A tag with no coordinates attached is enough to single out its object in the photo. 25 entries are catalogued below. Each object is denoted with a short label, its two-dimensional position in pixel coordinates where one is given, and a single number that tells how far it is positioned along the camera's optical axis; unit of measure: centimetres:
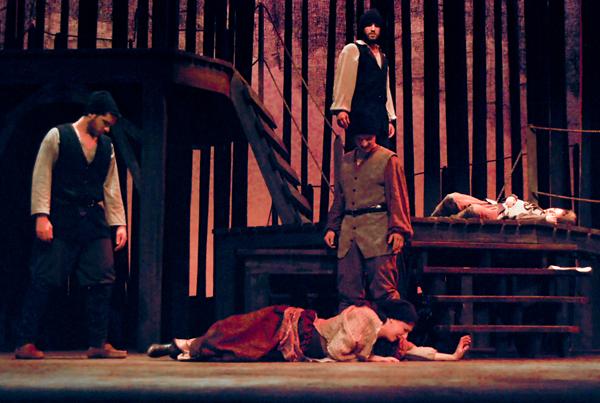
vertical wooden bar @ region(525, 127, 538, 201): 1726
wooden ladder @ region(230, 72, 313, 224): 1689
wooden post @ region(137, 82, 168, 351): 1464
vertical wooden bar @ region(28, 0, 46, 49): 1738
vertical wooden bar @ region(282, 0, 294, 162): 2132
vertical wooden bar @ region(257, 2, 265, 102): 2197
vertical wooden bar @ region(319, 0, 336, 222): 2163
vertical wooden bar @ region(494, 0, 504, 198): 2186
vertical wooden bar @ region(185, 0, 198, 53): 1793
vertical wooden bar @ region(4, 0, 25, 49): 1769
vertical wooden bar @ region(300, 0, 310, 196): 2154
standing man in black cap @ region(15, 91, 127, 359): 1310
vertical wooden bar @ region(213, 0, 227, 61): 1854
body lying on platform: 1545
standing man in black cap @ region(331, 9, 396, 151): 1447
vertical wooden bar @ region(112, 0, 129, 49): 1724
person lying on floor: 1282
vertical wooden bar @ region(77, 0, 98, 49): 1687
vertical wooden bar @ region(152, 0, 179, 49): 1591
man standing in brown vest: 1343
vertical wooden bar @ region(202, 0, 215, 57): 1869
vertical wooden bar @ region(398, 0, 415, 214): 2059
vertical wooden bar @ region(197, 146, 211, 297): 2099
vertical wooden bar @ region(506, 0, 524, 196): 2154
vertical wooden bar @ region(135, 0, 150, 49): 1744
